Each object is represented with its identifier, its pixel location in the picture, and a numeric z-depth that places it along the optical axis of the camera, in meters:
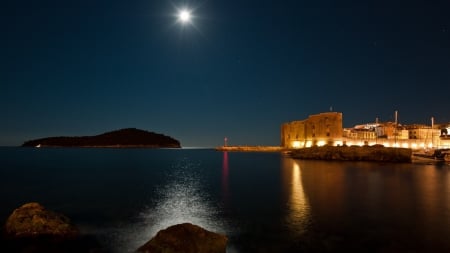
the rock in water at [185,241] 8.59
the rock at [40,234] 10.80
